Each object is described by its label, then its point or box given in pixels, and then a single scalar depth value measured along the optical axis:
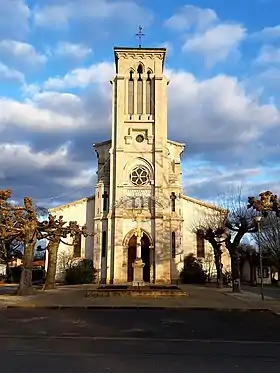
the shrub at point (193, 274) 50.31
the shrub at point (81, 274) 48.88
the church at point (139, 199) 48.97
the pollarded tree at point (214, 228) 39.97
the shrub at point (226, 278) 48.78
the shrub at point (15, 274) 54.64
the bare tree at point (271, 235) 38.41
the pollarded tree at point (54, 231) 33.06
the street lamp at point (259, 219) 27.59
